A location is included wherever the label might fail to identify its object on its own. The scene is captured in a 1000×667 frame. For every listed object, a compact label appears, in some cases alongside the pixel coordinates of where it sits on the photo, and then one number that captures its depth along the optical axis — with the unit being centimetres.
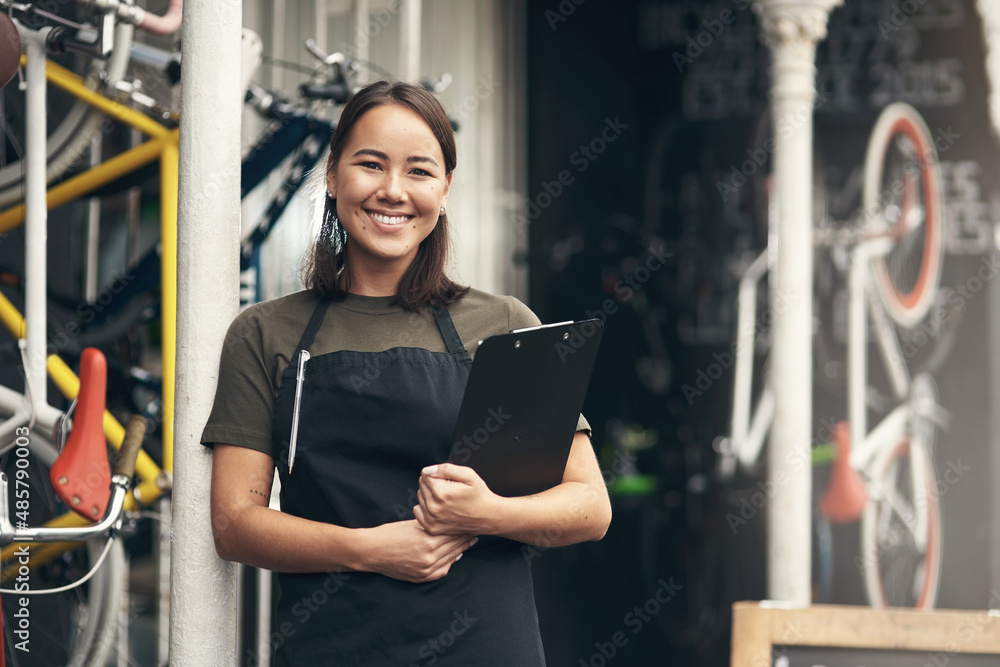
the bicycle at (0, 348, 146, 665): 378
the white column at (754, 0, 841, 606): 572
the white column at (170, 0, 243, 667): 352
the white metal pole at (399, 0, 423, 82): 570
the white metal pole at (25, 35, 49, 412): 402
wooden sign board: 429
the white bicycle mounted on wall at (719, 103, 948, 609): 718
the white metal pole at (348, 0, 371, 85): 590
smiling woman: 335
